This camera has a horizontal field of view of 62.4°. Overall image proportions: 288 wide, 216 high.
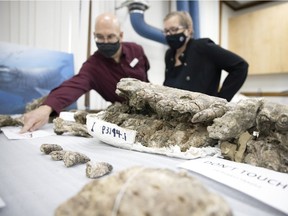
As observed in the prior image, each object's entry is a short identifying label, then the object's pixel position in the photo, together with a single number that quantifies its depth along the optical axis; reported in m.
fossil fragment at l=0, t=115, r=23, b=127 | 1.21
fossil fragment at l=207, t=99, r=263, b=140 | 0.64
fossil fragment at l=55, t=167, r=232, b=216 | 0.30
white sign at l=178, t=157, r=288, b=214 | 0.43
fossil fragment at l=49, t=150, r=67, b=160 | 0.67
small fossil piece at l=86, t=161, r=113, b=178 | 0.54
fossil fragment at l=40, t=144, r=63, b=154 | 0.73
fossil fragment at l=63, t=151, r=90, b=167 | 0.61
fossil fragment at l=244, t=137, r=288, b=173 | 0.59
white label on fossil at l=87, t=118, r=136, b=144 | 0.79
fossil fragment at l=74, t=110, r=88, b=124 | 1.13
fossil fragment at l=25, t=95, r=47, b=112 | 1.59
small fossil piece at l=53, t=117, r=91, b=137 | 1.00
